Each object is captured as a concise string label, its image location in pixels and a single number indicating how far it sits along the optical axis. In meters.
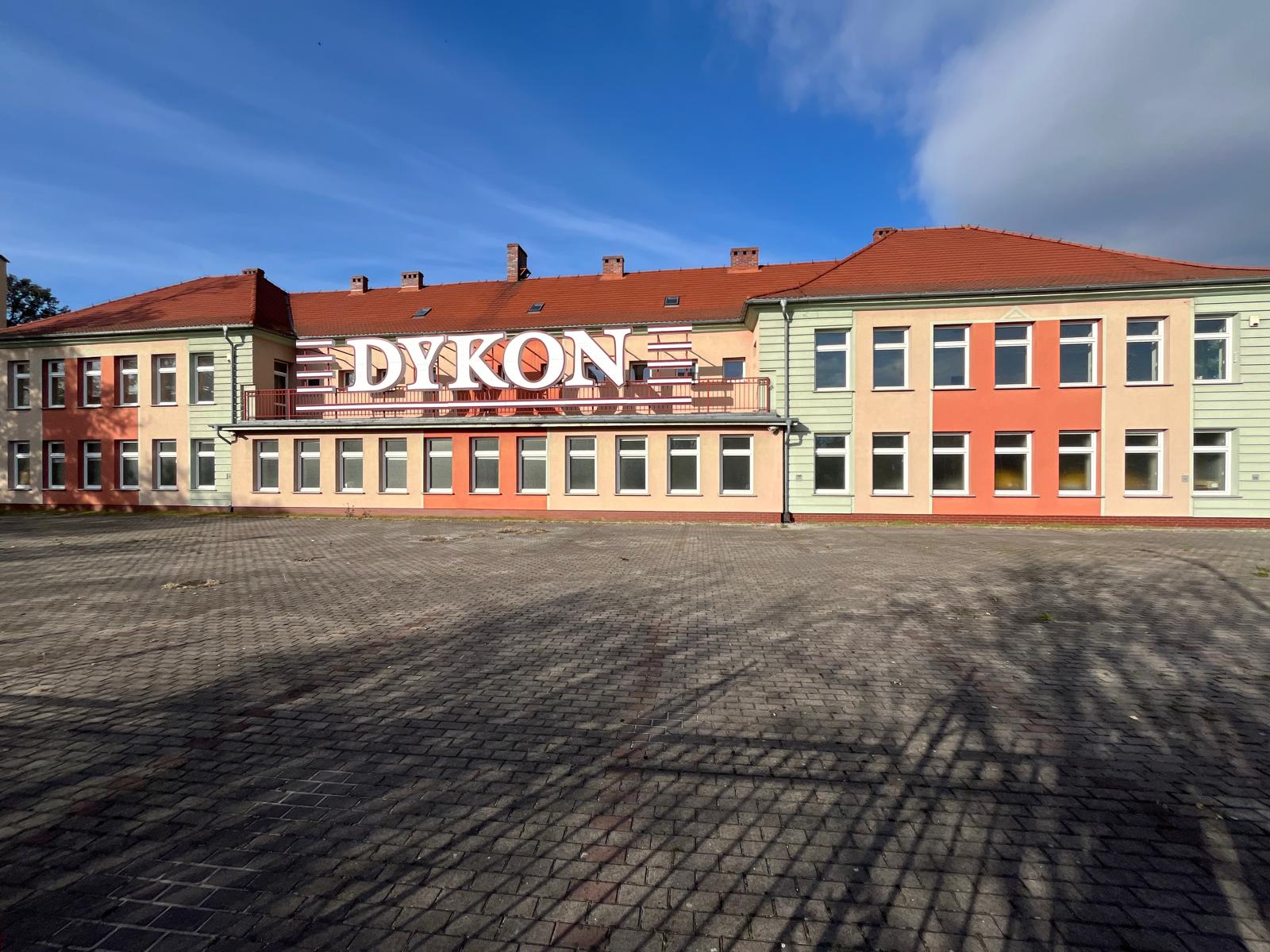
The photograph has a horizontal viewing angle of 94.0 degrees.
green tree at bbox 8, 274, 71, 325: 43.28
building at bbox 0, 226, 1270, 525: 17.56
